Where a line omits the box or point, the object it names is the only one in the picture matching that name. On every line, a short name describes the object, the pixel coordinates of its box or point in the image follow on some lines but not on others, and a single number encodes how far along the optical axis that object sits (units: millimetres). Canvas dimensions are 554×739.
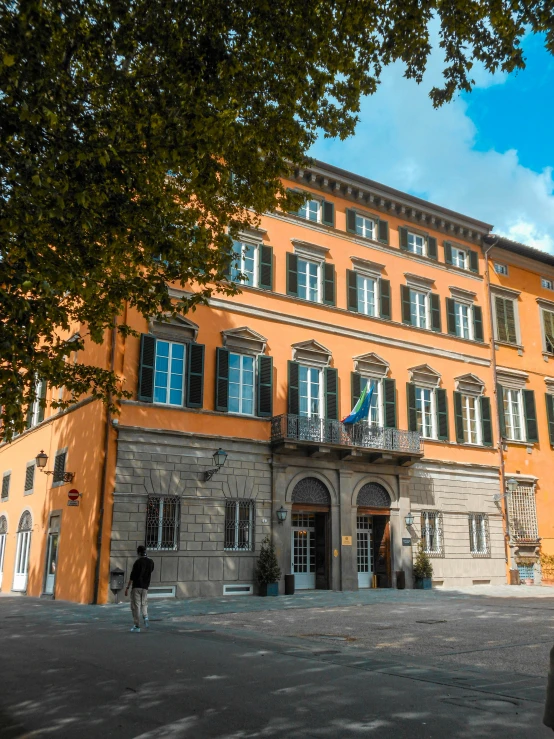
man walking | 12211
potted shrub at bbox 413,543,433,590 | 23672
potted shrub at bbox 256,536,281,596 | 20266
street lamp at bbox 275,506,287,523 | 21375
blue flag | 22812
